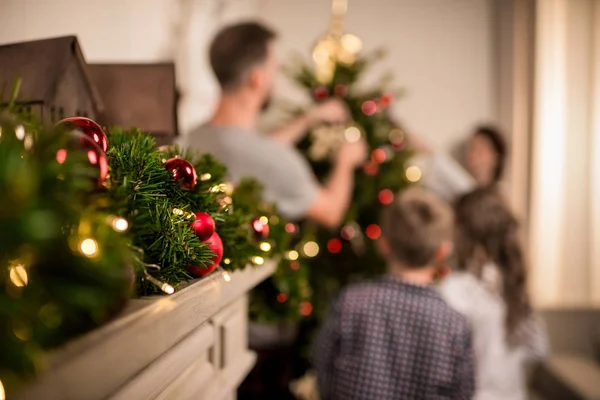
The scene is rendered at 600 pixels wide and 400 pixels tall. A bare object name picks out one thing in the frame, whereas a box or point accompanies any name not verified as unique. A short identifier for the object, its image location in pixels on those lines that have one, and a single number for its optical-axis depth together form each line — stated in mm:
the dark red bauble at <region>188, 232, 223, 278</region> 652
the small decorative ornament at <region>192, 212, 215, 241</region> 609
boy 1405
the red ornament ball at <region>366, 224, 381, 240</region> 2289
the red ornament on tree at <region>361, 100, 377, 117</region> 2266
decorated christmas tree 2254
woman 2672
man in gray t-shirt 1509
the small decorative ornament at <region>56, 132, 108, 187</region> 422
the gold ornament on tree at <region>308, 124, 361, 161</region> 2180
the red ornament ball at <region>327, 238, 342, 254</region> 2307
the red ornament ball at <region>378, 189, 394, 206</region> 2264
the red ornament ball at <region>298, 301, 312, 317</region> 2120
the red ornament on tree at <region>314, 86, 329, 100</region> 2283
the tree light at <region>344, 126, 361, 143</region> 2203
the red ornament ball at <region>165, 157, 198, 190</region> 633
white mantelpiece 349
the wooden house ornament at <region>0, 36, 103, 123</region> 741
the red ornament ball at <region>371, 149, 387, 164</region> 2279
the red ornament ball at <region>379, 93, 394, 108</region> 2248
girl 1916
